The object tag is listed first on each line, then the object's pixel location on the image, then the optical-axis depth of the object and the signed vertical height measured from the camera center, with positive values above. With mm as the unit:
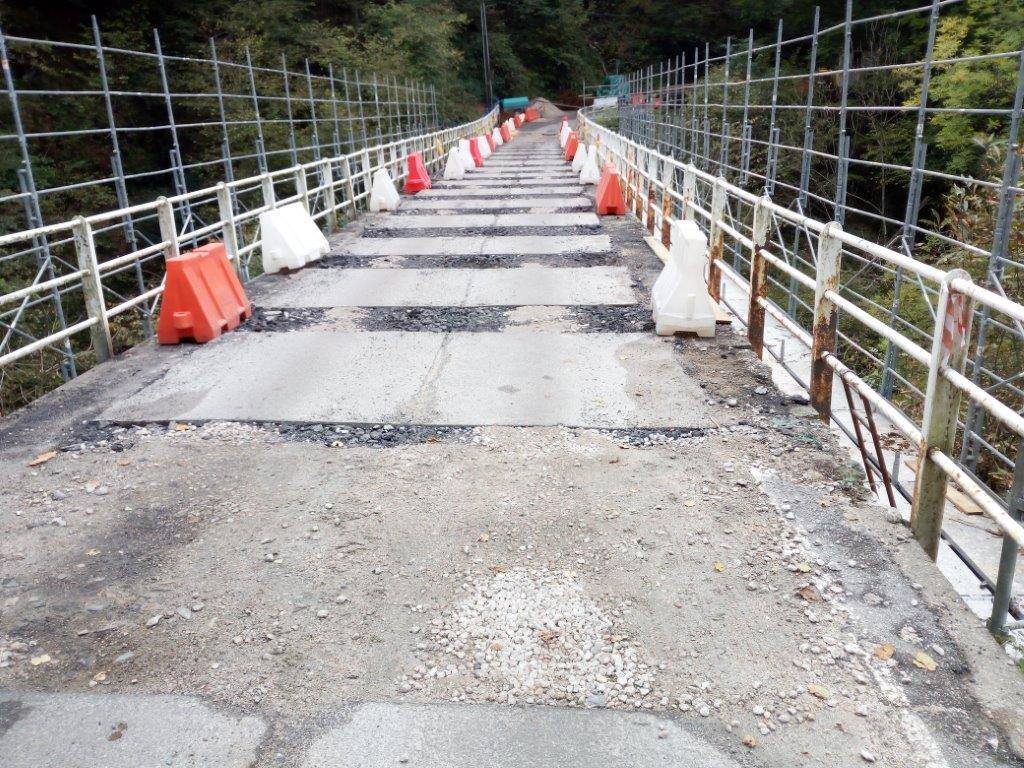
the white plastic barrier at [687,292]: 6949 -1511
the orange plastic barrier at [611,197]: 14609 -1489
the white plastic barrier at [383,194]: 16531 -1464
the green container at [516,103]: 63969 +545
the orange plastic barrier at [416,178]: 20422 -1457
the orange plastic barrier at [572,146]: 29891 -1274
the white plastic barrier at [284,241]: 10359 -1428
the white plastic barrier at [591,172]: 20547 -1514
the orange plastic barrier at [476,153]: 28906 -1325
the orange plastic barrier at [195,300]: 7156 -1462
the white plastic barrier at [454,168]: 24234 -1501
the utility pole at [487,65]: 56425 +3067
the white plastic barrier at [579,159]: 24359 -1396
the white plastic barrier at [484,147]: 32697 -1301
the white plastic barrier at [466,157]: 25608 -1304
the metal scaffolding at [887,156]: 6246 -922
